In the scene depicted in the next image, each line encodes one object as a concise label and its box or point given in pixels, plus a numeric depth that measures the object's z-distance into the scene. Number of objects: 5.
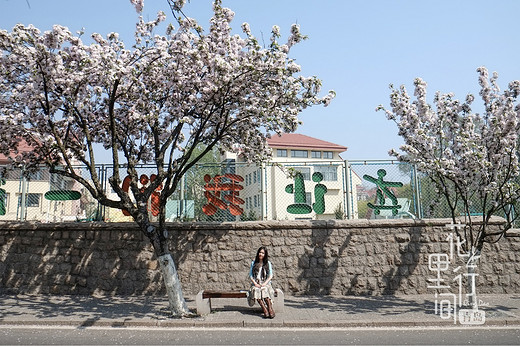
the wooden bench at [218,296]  8.86
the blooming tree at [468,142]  8.82
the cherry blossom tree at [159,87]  8.36
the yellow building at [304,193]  11.62
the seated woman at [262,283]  8.73
